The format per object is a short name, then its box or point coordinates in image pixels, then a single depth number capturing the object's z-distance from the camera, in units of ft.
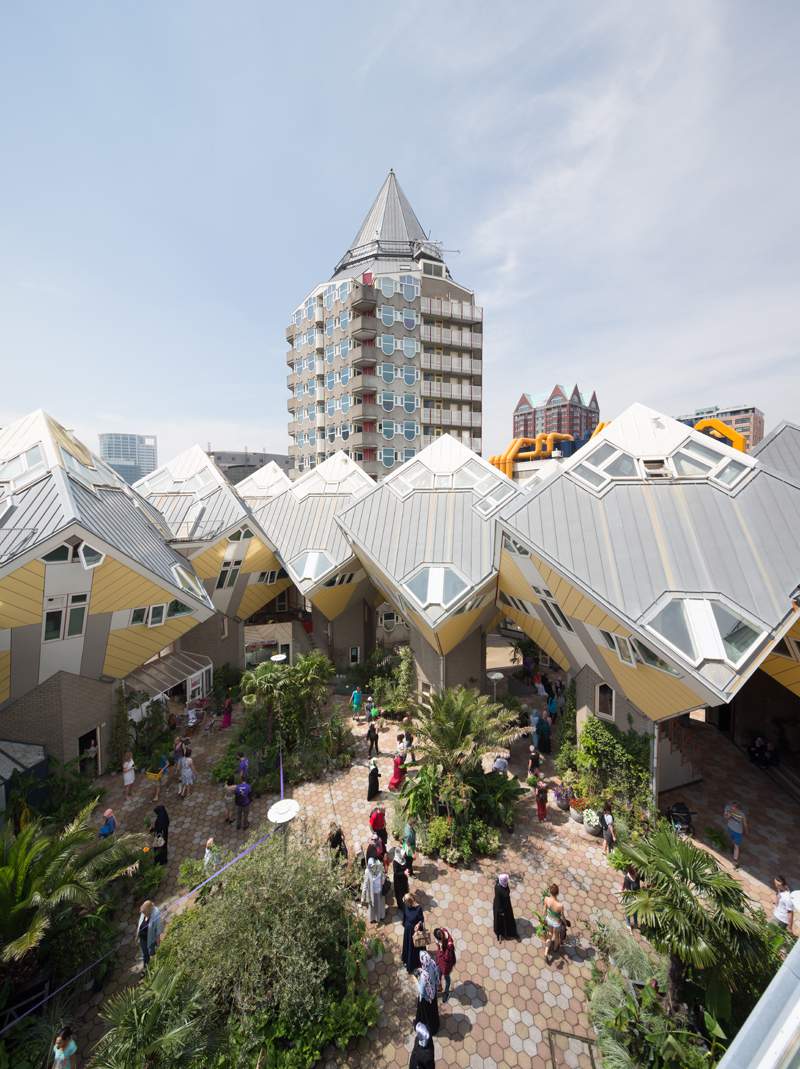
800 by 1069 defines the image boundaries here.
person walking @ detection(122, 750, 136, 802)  51.29
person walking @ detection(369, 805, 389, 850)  41.14
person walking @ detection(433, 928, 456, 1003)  28.81
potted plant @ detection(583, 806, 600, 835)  43.93
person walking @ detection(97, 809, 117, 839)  41.37
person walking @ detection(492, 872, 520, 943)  32.65
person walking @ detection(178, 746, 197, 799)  51.24
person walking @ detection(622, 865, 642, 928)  34.30
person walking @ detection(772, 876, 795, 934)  32.50
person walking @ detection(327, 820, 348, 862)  37.22
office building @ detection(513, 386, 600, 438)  394.93
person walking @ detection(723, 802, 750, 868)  40.55
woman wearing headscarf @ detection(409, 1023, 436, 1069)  24.27
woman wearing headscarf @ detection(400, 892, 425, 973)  29.91
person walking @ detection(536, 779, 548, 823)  45.73
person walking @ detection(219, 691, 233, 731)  67.05
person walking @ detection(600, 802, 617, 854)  41.65
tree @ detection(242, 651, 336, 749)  55.62
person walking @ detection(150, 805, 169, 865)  40.59
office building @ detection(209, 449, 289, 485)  344.49
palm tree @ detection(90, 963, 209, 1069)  22.56
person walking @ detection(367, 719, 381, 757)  56.85
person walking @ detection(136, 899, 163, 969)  31.50
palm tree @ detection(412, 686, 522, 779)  43.75
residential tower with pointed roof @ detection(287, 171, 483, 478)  153.07
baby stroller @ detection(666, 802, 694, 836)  43.06
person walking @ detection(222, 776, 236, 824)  47.09
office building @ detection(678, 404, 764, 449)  411.95
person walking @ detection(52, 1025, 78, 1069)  24.17
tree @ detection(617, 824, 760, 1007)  23.25
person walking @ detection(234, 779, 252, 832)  45.57
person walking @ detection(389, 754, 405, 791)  50.21
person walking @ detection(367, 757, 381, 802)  49.01
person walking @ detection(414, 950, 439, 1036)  25.70
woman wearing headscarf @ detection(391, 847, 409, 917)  35.55
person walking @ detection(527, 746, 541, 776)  51.93
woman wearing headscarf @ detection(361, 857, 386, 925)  34.22
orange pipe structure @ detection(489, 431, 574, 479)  138.31
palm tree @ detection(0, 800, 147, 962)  26.96
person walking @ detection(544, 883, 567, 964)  31.30
